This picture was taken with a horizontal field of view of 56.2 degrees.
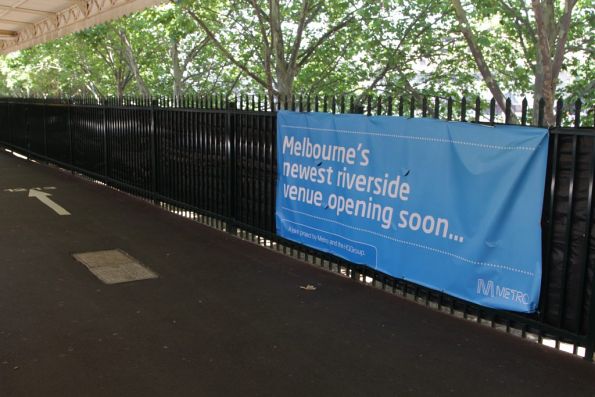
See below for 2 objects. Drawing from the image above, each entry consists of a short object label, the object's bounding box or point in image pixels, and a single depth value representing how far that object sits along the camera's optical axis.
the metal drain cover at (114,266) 6.81
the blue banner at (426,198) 4.83
